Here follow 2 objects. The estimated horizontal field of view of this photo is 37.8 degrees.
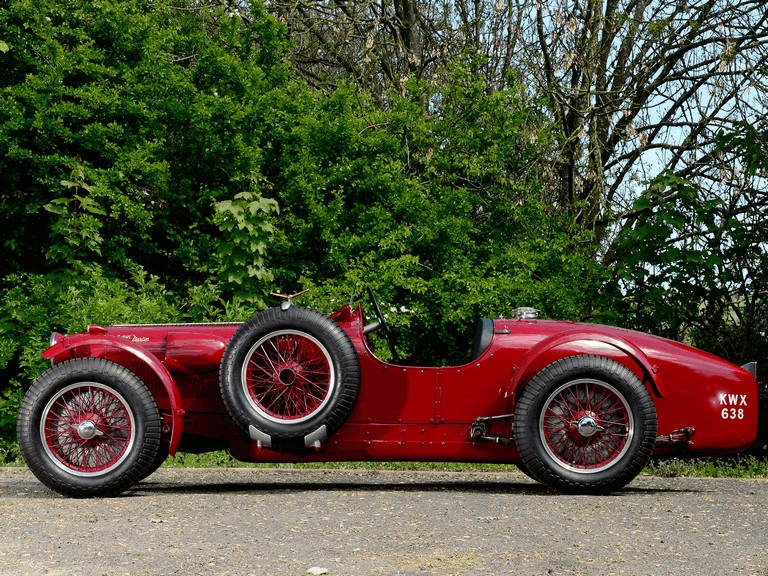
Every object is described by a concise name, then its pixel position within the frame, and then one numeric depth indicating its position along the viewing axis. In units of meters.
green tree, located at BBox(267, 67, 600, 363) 13.98
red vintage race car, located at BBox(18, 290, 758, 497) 7.33
